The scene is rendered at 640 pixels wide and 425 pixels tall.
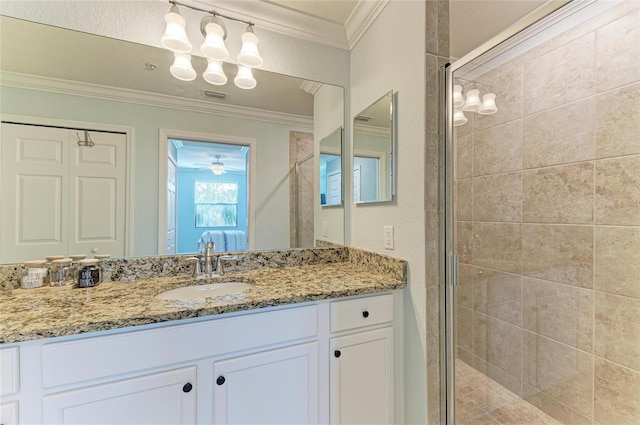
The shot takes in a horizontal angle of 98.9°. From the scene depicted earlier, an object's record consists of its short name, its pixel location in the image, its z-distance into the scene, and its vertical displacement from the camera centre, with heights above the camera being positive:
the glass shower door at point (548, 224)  1.27 -0.05
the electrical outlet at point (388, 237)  1.41 -0.12
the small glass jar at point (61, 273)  1.20 -0.26
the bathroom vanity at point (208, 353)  0.81 -0.49
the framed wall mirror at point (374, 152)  1.42 +0.35
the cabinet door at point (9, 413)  0.76 -0.55
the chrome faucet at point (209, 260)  1.45 -0.25
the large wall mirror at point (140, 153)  1.21 +0.33
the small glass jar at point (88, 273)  1.20 -0.26
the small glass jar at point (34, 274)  1.17 -0.26
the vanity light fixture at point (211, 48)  1.31 +0.84
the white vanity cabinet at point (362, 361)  1.19 -0.67
